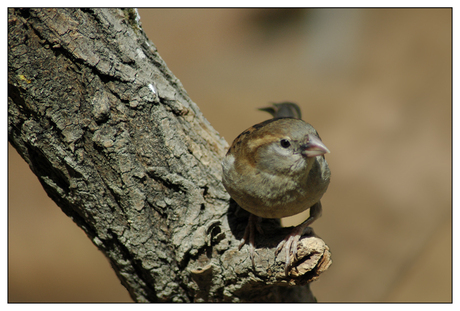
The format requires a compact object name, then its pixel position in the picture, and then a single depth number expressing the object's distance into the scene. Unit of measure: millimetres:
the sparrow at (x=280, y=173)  4457
